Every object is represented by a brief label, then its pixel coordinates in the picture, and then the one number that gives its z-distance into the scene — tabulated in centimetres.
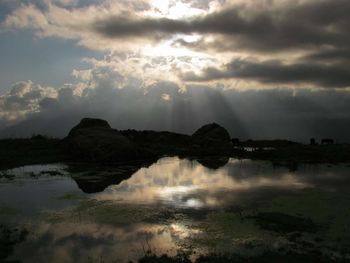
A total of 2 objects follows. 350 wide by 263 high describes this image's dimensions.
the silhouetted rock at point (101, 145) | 3984
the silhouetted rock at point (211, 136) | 6127
